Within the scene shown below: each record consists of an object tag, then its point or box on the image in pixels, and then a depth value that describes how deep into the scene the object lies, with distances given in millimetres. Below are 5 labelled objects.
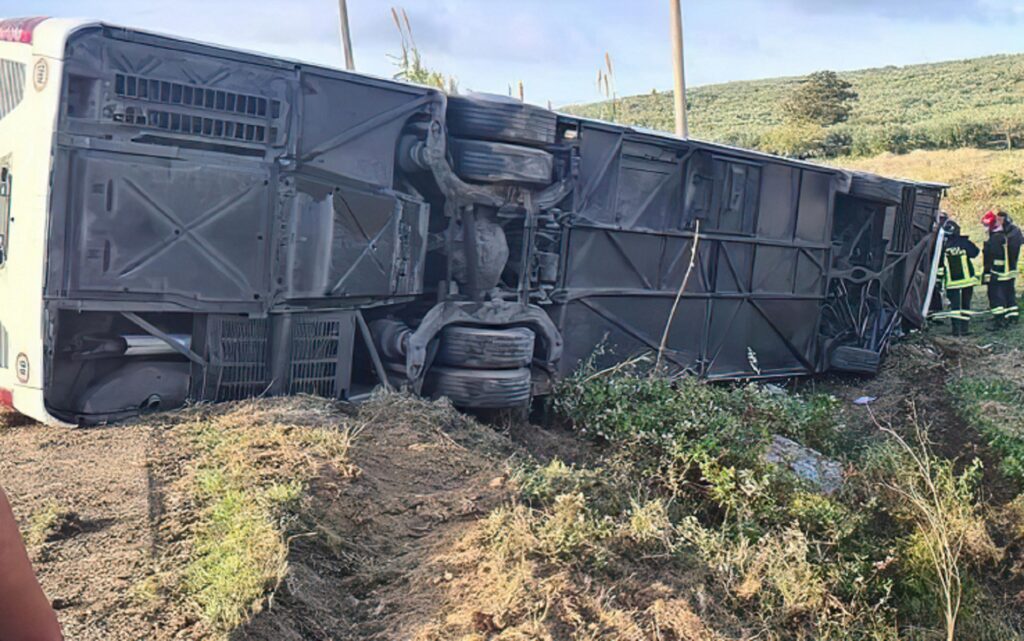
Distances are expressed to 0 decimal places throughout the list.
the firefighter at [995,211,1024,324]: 14273
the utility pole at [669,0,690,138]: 17203
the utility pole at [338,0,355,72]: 20031
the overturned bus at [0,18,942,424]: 5398
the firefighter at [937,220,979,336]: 14195
